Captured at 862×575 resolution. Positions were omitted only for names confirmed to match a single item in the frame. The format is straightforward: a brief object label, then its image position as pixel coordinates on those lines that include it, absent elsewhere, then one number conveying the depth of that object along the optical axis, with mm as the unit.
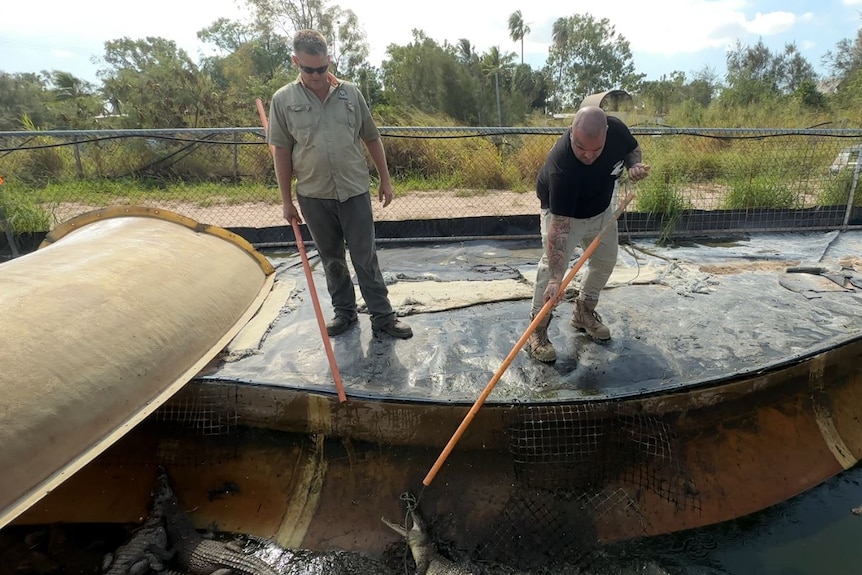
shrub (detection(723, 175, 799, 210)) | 6113
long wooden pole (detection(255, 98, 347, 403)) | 2613
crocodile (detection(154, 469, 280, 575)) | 2418
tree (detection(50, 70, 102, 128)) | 14023
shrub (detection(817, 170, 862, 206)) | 6020
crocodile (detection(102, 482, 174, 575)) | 2449
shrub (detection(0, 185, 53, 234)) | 5723
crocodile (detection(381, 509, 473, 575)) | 2326
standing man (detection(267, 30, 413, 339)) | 2801
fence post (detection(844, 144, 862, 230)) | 5512
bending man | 2545
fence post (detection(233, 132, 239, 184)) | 9708
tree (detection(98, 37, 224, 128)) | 13086
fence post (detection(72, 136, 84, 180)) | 8641
